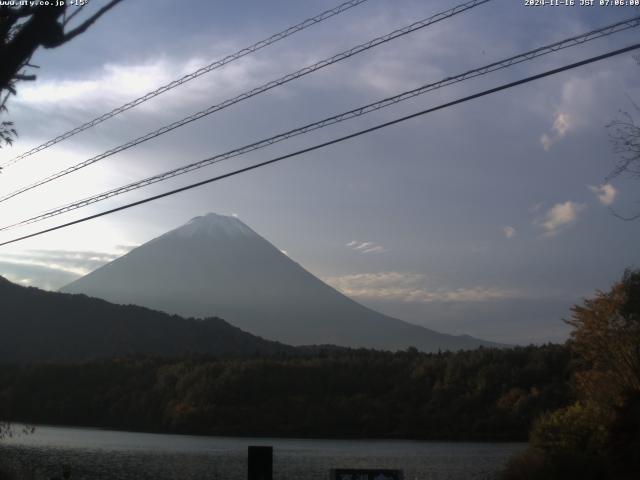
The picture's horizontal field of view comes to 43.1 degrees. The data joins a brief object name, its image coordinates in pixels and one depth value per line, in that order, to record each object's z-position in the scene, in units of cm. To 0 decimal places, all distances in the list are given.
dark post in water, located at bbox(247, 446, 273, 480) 1075
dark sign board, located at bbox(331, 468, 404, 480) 991
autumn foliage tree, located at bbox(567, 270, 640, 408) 2233
